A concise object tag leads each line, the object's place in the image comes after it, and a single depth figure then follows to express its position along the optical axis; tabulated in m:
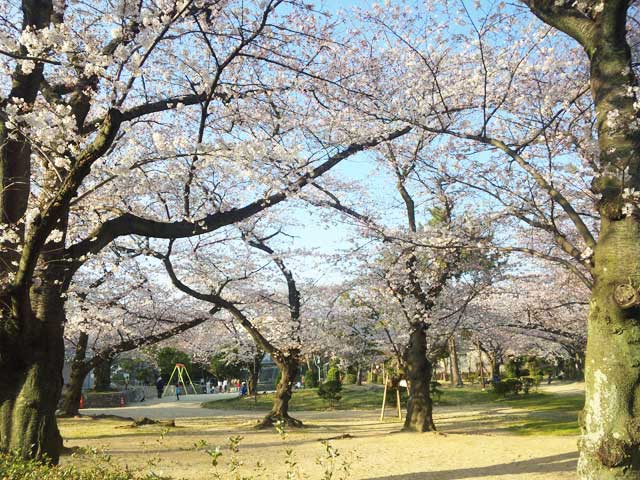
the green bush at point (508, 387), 23.86
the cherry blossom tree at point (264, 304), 14.96
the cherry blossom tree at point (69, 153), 4.97
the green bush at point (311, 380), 34.06
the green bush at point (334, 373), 26.42
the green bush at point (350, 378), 35.62
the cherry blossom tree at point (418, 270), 12.45
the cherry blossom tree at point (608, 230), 4.51
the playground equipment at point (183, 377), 34.25
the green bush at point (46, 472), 3.86
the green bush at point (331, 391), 22.73
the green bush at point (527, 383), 24.49
